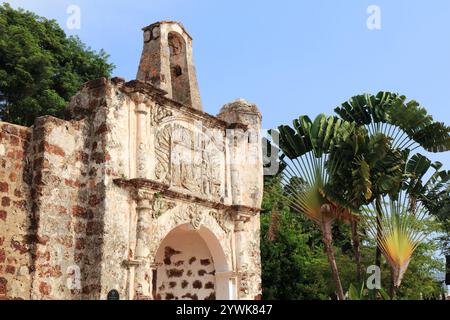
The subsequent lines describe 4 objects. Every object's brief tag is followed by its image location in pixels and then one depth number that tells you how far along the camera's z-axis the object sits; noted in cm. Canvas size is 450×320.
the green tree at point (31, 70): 1834
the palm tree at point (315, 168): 1412
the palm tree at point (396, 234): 1391
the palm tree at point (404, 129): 1448
